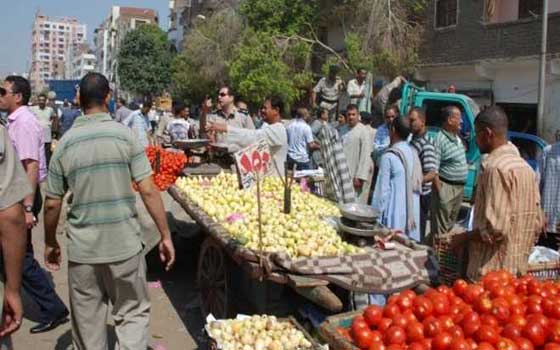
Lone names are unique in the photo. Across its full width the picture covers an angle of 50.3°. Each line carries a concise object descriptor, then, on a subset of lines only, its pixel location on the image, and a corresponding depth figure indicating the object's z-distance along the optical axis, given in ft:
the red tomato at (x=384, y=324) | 10.55
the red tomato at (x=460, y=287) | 11.54
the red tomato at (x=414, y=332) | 10.14
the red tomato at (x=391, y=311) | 10.88
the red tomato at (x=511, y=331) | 9.71
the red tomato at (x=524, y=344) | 9.38
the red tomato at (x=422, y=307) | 10.82
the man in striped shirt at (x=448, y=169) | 23.52
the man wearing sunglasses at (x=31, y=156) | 16.92
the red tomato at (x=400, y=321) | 10.45
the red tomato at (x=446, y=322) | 10.29
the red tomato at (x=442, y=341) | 9.63
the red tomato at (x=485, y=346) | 9.30
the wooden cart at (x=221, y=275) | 12.51
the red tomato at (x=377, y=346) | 9.95
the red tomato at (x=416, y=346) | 9.69
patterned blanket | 12.71
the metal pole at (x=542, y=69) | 45.73
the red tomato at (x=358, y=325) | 10.60
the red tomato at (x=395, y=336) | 10.09
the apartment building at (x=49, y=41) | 611.47
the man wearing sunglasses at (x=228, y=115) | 28.12
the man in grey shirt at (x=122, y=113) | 47.34
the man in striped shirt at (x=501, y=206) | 12.21
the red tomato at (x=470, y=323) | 9.97
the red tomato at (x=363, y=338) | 10.23
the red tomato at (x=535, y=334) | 9.61
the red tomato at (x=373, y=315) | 10.88
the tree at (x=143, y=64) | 176.86
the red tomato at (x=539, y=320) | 9.85
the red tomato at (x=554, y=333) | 9.46
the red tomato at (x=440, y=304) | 10.89
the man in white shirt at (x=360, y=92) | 46.09
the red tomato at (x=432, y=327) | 10.18
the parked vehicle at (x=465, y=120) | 34.04
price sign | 18.13
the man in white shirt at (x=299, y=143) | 33.63
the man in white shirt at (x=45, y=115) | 39.46
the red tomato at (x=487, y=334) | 9.64
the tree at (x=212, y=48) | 94.32
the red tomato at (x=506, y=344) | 9.32
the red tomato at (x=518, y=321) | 9.95
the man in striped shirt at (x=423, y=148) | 22.65
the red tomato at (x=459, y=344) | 9.43
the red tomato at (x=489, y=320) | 10.16
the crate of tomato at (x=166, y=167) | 25.03
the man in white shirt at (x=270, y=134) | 20.66
